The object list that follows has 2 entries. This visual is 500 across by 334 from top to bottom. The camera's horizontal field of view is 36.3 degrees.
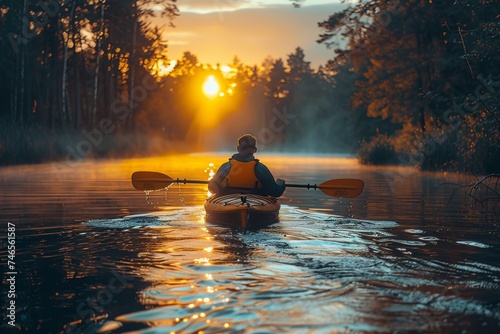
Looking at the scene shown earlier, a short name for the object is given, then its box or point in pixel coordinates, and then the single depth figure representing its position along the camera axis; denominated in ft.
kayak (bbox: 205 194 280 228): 36.14
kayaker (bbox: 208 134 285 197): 39.50
